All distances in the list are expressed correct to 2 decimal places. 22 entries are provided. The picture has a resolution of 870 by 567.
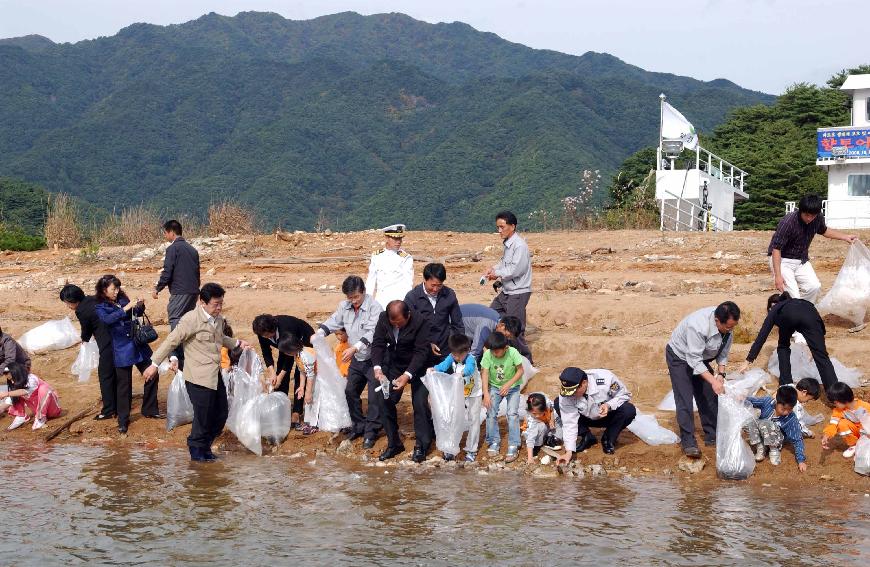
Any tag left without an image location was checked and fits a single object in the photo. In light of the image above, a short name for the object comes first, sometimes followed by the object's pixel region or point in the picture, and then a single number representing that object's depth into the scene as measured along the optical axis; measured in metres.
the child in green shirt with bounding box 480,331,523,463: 8.80
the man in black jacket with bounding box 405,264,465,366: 8.92
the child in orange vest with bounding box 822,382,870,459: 8.16
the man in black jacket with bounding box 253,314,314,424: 9.32
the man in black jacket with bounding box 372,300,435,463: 8.67
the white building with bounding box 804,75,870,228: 29.53
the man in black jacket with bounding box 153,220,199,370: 10.43
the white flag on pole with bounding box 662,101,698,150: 28.14
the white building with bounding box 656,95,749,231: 26.14
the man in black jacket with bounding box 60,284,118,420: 10.16
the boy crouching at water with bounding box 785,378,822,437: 8.34
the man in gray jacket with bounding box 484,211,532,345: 10.17
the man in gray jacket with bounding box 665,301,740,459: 8.25
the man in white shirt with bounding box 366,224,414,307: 10.03
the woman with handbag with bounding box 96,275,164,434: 10.00
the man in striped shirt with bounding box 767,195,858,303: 9.41
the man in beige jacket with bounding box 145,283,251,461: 8.79
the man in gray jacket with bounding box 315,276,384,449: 9.09
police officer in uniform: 8.43
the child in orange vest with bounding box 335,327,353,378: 9.37
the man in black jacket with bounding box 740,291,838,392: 8.80
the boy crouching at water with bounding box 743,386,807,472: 8.28
